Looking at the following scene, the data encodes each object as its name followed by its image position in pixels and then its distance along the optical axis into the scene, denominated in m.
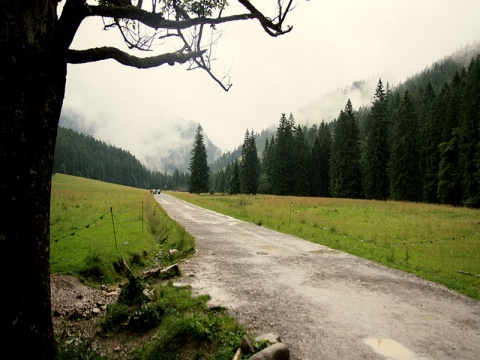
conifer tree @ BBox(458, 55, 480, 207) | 34.31
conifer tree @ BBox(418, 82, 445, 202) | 42.47
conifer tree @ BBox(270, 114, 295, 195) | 63.81
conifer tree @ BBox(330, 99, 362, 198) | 53.75
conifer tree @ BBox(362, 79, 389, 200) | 49.28
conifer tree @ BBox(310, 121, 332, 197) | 67.88
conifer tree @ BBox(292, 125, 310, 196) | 63.66
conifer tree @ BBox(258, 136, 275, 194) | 70.38
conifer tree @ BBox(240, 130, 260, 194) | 70.81
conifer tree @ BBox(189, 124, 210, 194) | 72.94
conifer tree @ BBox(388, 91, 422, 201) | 44.41
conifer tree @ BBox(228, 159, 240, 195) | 74.12
